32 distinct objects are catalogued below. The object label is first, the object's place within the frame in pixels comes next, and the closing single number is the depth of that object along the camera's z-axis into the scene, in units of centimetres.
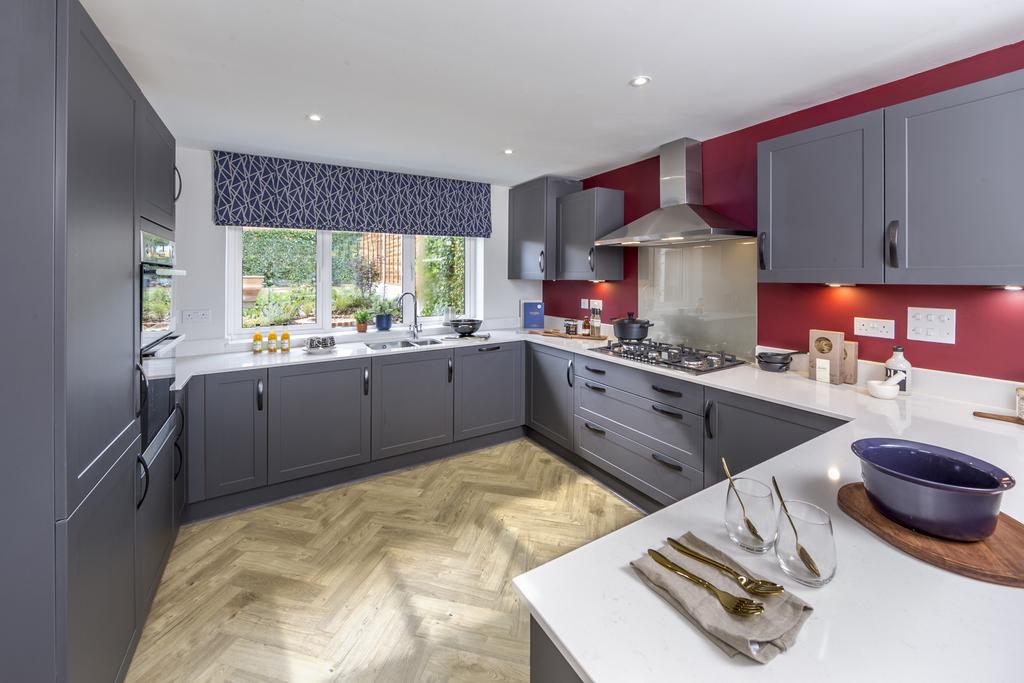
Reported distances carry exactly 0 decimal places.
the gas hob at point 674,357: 274
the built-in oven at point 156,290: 178
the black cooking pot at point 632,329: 334
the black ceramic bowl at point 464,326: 404
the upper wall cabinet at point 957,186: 166
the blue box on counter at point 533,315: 475
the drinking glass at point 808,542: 81
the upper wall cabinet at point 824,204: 204
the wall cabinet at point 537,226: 413
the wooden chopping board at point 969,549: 84
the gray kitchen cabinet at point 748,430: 206
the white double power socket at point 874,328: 232
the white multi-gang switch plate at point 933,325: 211
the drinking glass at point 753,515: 92
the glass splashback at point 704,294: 297
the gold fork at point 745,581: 77
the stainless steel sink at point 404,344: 368
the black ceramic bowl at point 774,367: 263
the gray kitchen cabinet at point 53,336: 106
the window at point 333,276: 358
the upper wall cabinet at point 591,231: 373
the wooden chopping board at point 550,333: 422
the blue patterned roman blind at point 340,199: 331
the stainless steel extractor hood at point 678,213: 280
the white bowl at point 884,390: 211
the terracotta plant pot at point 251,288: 356
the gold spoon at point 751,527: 93
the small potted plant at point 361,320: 393
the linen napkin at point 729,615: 67
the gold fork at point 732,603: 72
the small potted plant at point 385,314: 401
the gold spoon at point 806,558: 81
